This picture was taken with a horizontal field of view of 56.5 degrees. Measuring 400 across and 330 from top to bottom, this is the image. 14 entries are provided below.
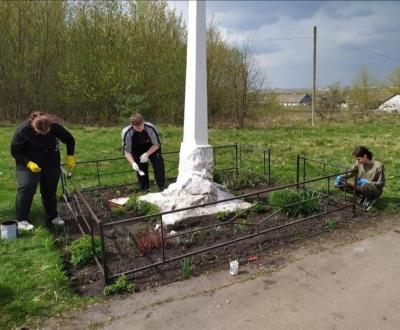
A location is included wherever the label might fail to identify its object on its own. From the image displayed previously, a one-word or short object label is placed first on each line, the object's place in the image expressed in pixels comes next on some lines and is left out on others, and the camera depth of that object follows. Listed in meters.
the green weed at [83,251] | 3.89
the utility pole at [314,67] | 20.09
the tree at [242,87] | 18.67
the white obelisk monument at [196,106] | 5.11
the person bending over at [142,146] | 6.00
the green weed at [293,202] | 5.13
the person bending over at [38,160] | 4.71
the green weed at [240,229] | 4.63
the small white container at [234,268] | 3.65
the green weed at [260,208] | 5.30
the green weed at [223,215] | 4.95
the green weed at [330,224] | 4.78
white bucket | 4.48
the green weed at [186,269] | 3.63
